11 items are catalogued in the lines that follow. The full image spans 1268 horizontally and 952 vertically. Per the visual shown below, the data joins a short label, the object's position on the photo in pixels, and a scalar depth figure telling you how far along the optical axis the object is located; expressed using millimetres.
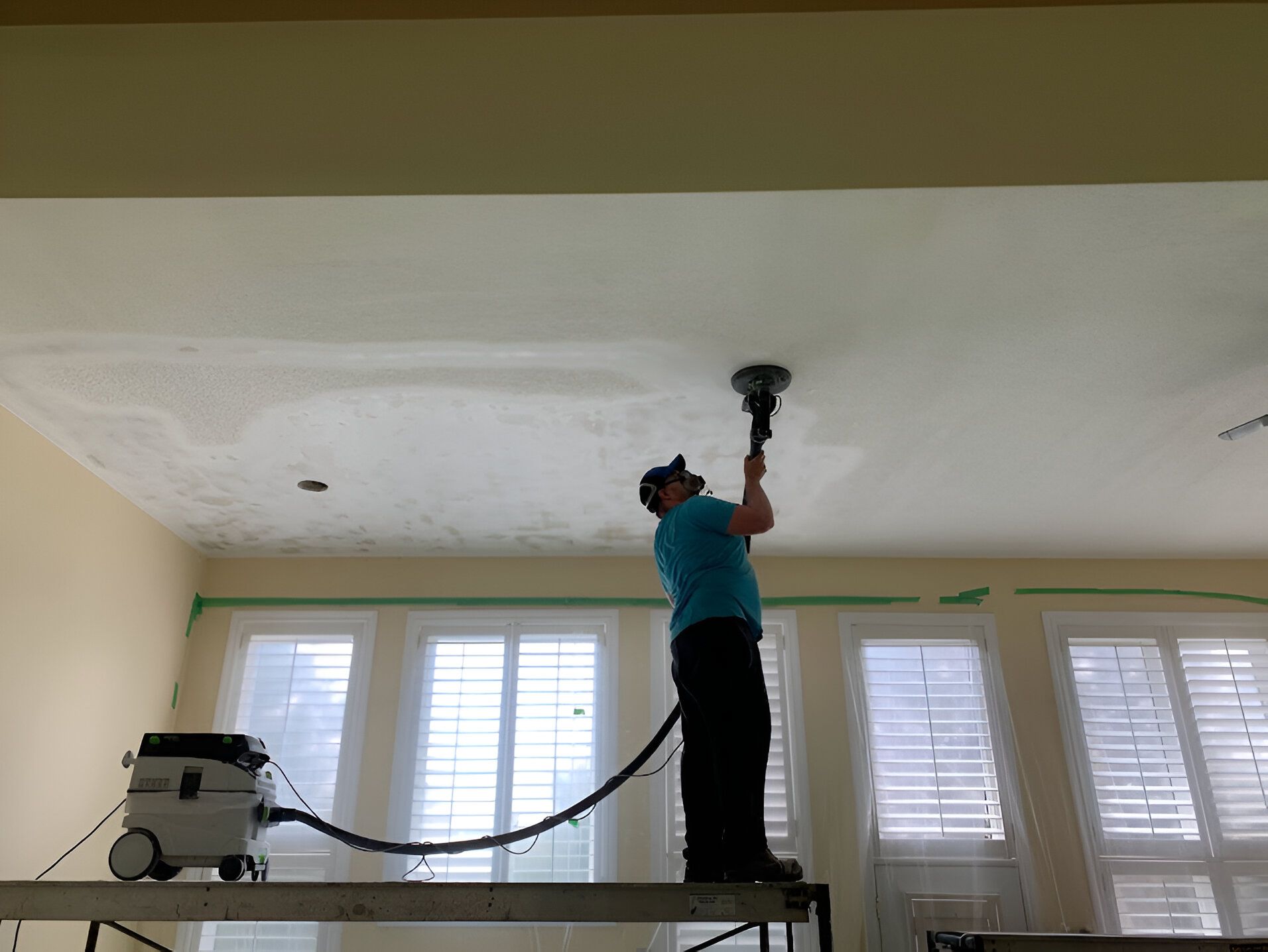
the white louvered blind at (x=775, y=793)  3828
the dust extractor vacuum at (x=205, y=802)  2512
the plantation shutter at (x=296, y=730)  3816
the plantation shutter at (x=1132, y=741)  3984
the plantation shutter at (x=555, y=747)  3904
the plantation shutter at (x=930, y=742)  3949
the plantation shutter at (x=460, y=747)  3949
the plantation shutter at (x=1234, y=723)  4004
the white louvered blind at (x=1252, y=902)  3818
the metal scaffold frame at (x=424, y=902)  1988
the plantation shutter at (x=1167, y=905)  3803
